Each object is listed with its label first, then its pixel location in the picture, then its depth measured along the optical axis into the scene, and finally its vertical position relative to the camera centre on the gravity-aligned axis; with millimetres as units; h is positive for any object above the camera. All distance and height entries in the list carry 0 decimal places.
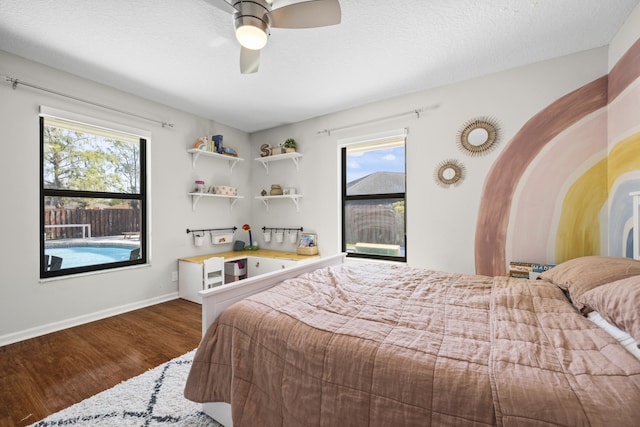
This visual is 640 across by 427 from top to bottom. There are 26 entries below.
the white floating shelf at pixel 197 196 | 3507 +230
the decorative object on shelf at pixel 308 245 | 3602 -450
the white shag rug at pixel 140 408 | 1438 -1136
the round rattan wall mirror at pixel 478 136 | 2549 +759
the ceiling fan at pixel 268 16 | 1508 +1166
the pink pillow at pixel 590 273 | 1258 -314
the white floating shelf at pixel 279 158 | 3736 +814
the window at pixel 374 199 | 3197 +166
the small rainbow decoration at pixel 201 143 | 3490 +924
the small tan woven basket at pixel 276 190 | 3910 +334
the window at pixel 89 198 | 2531 +154
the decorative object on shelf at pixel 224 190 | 3709 +326
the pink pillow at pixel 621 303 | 903 -348
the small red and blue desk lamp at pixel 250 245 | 4111 -514
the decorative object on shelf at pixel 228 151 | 3792 +887
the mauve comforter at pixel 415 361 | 741 -504
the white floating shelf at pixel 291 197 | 3752 +225
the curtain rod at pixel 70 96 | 2225 +1113
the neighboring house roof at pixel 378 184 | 3201 +367
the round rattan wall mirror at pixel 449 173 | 2709 +415
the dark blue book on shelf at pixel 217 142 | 3676 +987
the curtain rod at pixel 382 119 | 2895 +1110
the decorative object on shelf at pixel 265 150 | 3969 +940
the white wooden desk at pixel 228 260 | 3248 -677
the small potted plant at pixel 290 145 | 3746 +962
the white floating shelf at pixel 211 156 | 3482 +808
